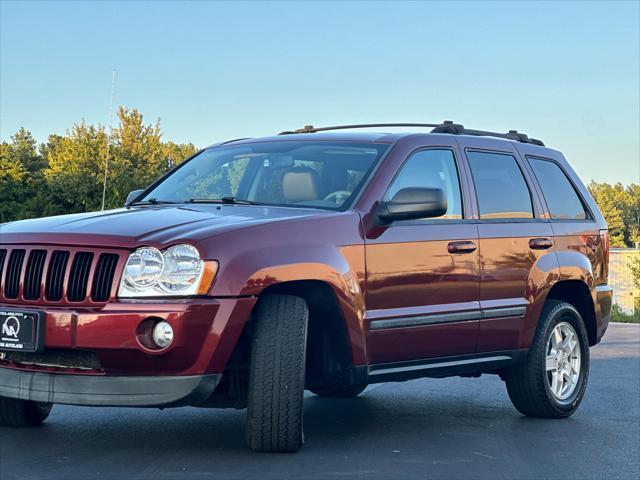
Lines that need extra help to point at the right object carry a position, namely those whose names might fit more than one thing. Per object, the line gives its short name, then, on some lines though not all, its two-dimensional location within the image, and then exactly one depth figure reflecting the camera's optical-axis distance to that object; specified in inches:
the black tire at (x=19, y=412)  251.8
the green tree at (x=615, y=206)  5826.8
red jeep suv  207.2
